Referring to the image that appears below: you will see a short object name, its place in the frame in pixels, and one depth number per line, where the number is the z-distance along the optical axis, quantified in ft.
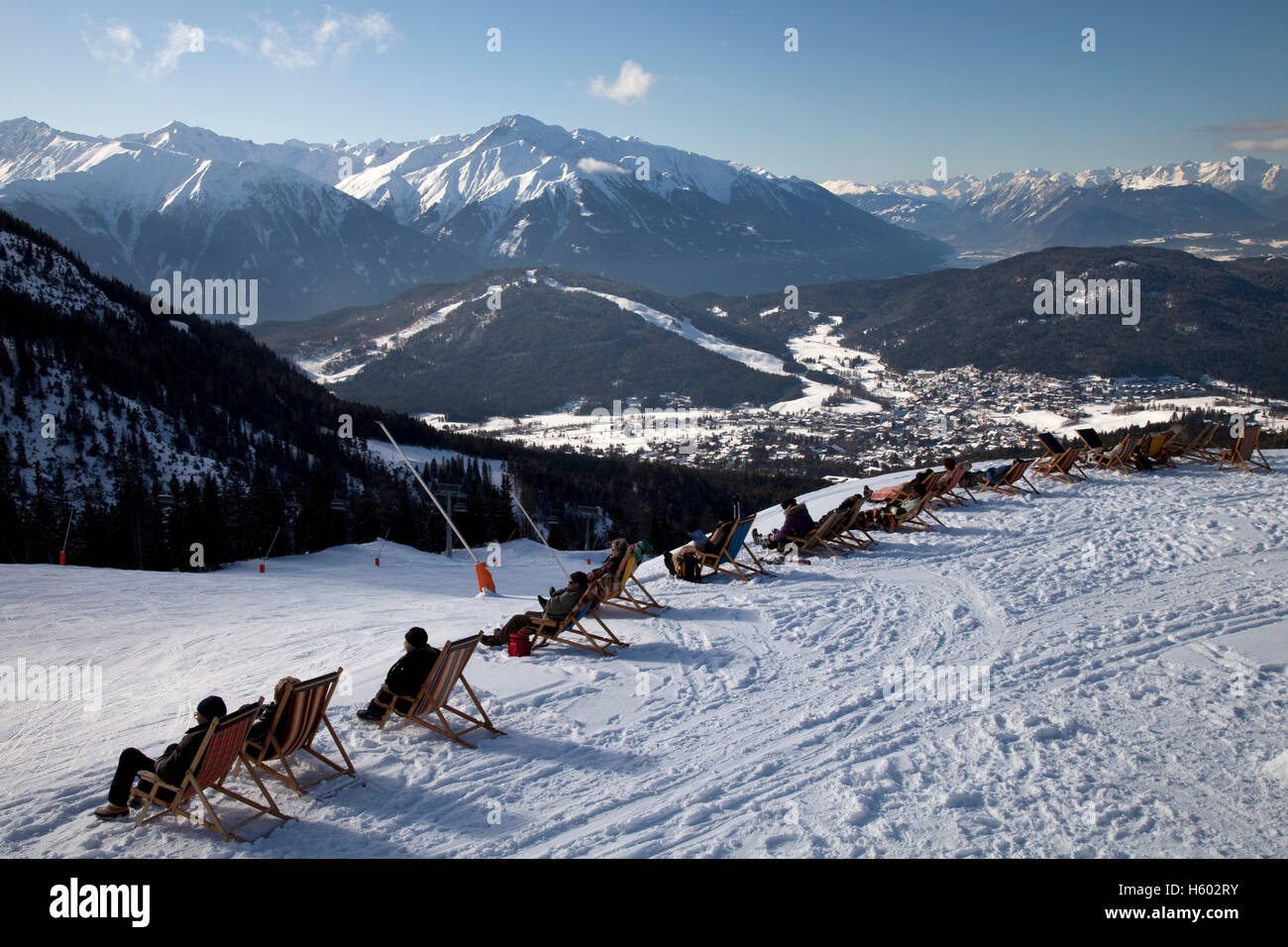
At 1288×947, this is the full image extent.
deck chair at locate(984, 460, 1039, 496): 55.88
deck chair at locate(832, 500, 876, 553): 44.96
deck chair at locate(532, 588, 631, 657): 29.27
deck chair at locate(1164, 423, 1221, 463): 62.69
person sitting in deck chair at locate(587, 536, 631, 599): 31.78
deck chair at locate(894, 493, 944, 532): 48.52
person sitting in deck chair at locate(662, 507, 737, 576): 39.27
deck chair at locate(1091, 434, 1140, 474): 59.98
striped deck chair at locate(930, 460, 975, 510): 53.21
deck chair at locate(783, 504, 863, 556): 43.57
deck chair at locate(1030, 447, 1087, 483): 58.23
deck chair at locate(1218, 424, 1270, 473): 60.34
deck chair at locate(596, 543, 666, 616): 33.55
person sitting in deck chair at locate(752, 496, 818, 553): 43.24
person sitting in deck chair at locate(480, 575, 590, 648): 29.30
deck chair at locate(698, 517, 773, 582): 39.65
